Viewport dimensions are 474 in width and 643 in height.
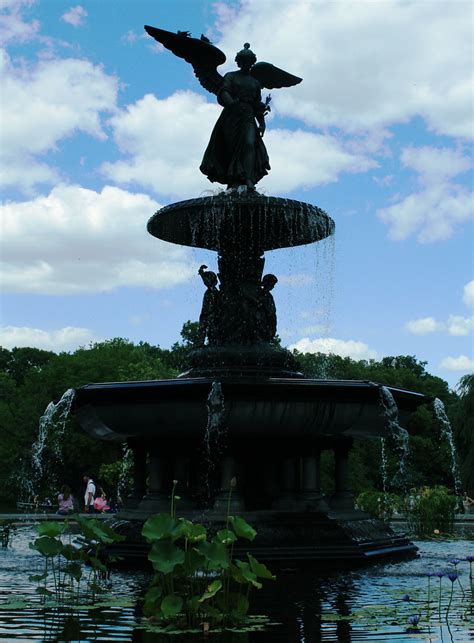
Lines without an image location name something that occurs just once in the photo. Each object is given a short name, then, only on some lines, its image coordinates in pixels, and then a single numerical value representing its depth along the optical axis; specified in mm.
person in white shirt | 23444
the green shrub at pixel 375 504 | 16641
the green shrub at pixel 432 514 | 16312
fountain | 10703
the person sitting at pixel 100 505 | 20895
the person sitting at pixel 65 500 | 20086
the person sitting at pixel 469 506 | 27459
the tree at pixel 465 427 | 36062
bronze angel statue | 13914
